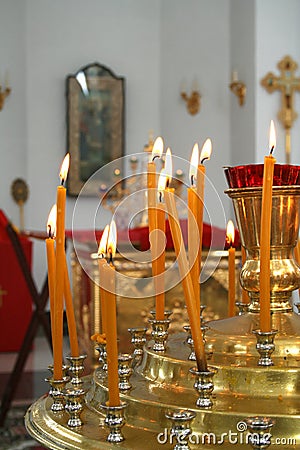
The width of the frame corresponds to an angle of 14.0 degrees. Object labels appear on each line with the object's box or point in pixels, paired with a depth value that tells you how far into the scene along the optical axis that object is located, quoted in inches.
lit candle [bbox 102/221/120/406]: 42.1
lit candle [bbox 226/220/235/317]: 57.2
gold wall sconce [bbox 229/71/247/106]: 341.1
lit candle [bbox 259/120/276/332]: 46.2
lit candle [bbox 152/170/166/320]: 50.4
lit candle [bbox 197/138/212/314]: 51.0
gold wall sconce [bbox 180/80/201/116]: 370.0
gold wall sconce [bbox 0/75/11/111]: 365.9
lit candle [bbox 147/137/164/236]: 50.3
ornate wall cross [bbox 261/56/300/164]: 330.7
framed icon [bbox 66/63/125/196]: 376.9
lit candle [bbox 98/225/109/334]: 42.4
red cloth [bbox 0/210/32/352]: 290.5
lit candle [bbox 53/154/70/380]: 47.5
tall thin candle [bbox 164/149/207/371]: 45.0
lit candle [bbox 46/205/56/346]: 49.7
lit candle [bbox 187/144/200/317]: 47.4
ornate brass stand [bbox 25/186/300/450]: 43.3
